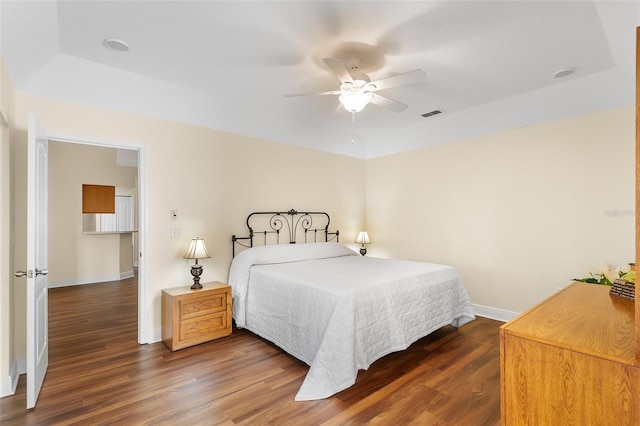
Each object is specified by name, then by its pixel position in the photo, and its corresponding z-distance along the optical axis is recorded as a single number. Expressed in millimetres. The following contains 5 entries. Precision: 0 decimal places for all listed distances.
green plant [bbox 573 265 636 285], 1703
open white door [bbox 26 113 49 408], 2090
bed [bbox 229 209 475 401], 2312
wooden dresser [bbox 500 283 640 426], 966
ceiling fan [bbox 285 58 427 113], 2367
